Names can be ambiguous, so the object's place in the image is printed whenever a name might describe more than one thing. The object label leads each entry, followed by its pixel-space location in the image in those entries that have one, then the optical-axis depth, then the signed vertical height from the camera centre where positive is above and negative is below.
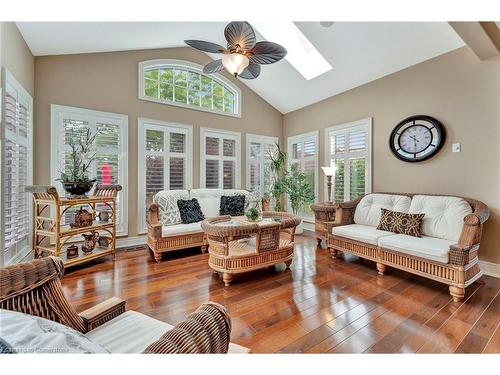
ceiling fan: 2.26 +1.39
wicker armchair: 0.80 -0.51
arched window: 4.44 +1.98
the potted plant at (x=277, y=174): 5.42 +0.27
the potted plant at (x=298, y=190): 5.13 -0.11
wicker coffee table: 2.74 -0.76
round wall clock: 3.43 +0.72
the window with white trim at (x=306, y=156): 5.31 +0.69
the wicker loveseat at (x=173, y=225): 3.55 -0.61
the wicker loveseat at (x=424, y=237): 2.46 -0.65
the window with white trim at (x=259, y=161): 5.63 +0.57
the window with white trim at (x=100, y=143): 3.62 +0.67
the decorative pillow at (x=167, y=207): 3.95 -0.37
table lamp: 4.47 +0.19
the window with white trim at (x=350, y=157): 4.34 +0.54
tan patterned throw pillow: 3.07 -0.50
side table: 4.21 -0.58
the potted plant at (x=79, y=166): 3.19 +0.27
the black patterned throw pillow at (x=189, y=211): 4.07 -0.45
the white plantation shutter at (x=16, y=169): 2.48 +0.19
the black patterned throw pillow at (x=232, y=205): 4.52 -0.38
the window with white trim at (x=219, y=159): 4.96 +0.56
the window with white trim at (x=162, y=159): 4.31 +0.49
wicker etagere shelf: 2.92 -0.53
